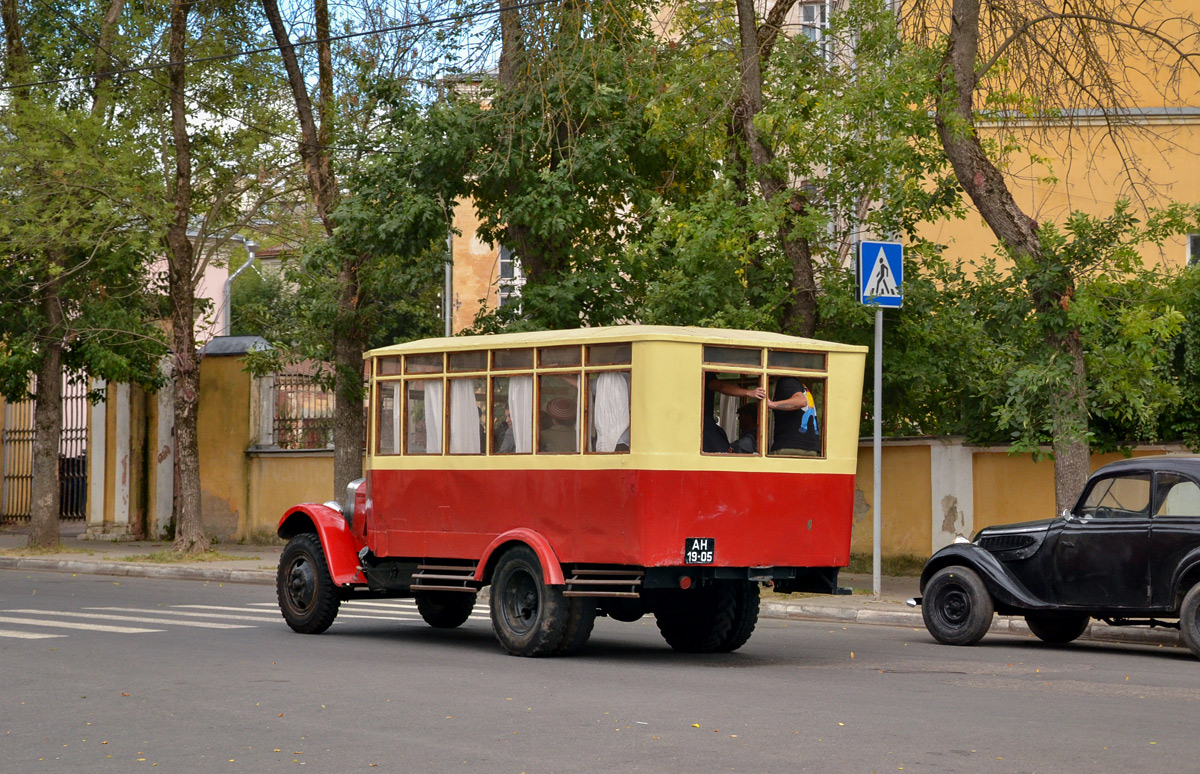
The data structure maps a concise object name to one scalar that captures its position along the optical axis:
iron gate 30.72
